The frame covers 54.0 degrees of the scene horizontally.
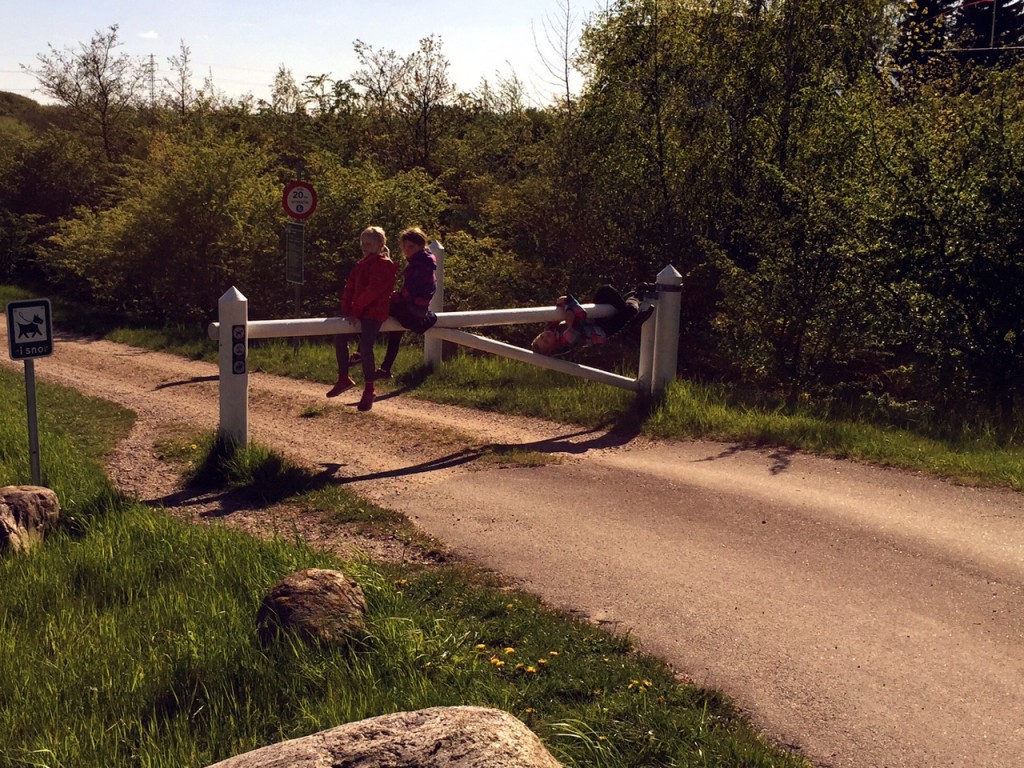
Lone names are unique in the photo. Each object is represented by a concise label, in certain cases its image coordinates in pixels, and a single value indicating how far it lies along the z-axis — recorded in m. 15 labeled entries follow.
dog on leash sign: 6.77
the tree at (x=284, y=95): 30.83
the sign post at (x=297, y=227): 15.41
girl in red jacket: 8.01
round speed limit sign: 15.33
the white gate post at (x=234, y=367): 7.25
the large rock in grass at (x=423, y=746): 2.49
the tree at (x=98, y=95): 34.97
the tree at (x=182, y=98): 39.09
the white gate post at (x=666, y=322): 9.17
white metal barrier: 7.30
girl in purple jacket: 8.35
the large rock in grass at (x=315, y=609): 4.26
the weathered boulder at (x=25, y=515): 6.02
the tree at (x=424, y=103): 25.92
